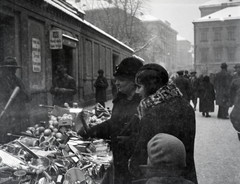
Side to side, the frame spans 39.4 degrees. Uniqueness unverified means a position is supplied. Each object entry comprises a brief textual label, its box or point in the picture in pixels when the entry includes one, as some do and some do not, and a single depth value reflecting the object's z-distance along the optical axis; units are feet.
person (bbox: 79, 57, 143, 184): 8.95
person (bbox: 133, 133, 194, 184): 5.40
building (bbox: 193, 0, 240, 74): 41.50
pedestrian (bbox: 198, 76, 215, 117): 41.19
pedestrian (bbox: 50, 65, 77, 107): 22.87
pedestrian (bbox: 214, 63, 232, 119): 36.68
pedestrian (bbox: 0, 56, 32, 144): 15.84
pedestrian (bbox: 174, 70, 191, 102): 35.94
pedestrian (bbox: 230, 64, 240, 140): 19.44
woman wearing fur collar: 6.56
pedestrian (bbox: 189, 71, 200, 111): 43.75
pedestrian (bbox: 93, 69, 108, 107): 31.53
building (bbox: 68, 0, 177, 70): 25.68
